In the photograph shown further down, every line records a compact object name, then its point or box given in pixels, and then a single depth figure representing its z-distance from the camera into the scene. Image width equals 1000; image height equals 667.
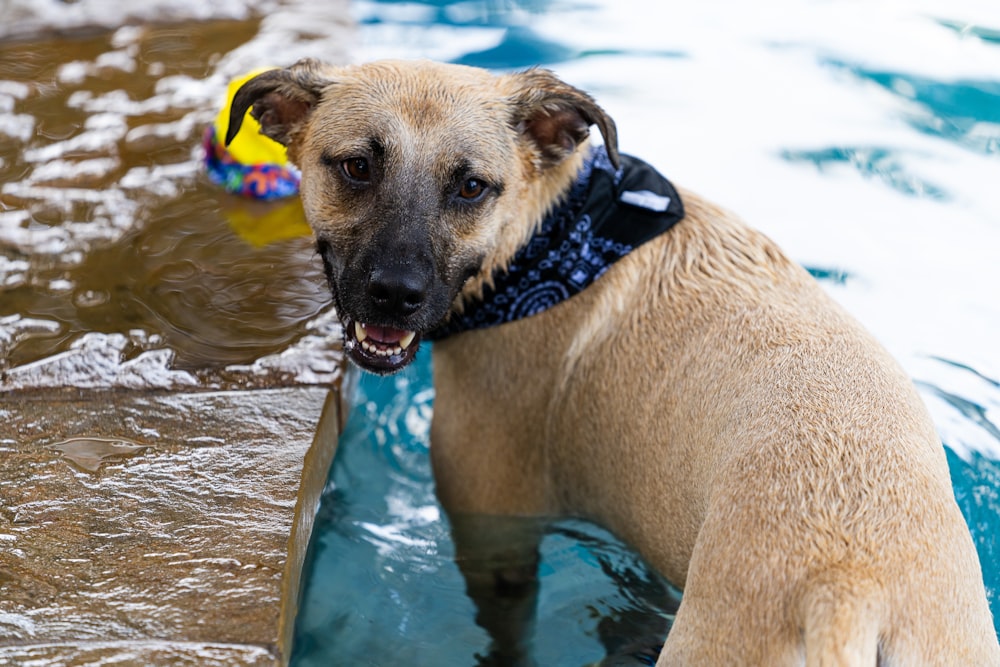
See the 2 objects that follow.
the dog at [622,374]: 2.49
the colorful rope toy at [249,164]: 5.88
